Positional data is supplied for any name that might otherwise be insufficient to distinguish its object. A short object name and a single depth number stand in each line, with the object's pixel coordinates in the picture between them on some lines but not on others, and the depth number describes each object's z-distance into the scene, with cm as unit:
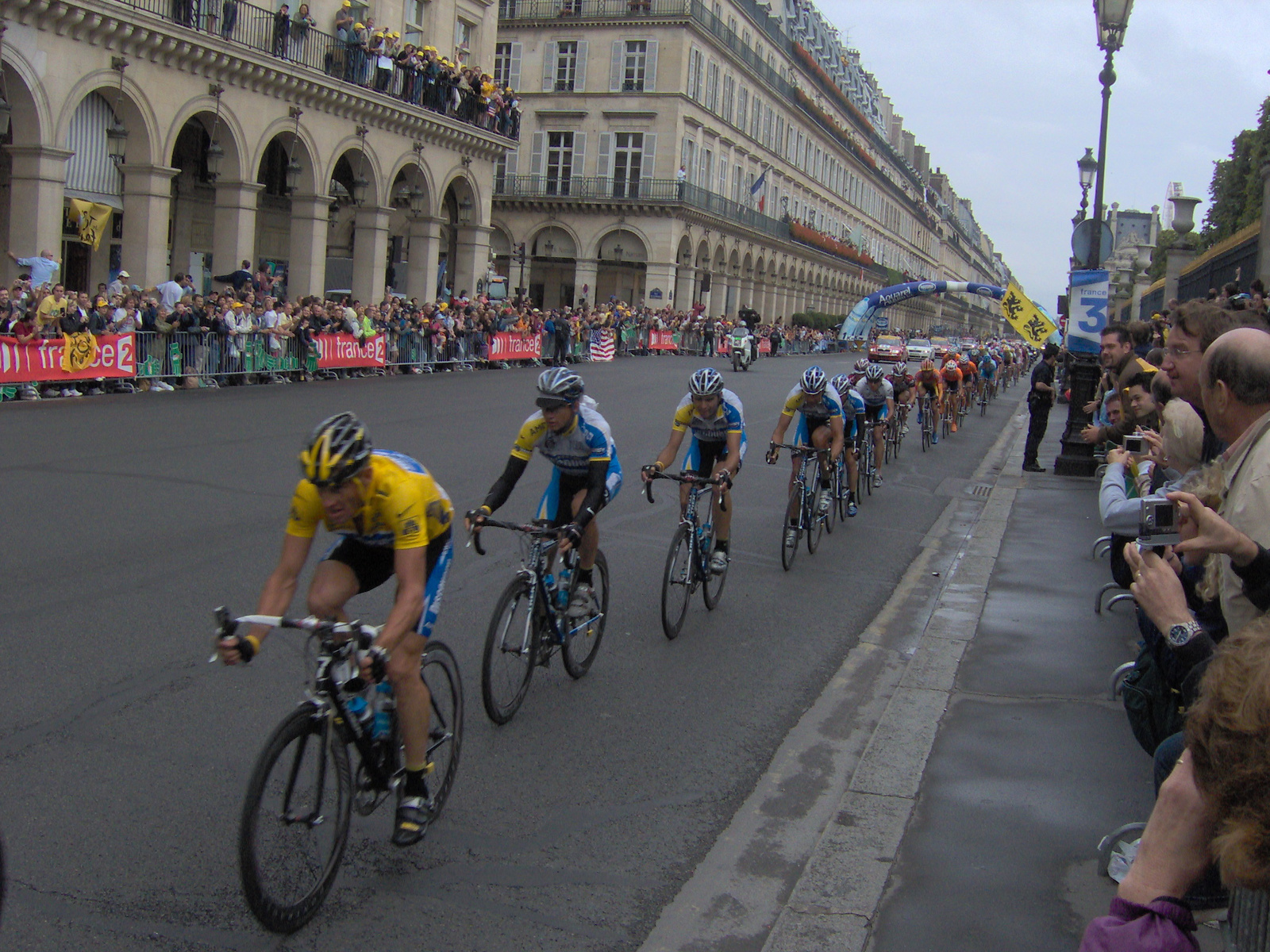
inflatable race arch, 4237
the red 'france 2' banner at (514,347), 3225
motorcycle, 4028
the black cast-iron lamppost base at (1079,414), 1639
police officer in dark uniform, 1723
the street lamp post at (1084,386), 1636
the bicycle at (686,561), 770
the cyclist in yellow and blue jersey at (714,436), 818
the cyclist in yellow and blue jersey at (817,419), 1043
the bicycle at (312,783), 369
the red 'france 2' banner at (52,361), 1677
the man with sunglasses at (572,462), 614
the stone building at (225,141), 2278
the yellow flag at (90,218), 2505
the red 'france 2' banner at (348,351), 2397
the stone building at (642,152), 5853
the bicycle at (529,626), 574
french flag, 6369
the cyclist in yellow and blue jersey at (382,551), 397
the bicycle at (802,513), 1012
